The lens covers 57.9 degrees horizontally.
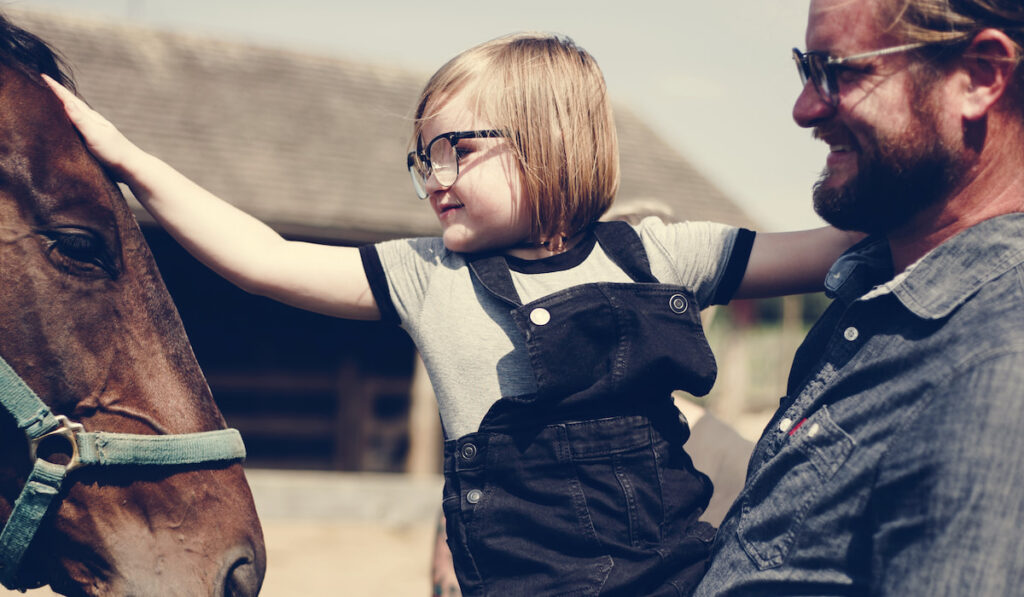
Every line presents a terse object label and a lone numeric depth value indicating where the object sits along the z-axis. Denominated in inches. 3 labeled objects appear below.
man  47.8
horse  67.6
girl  67.6
